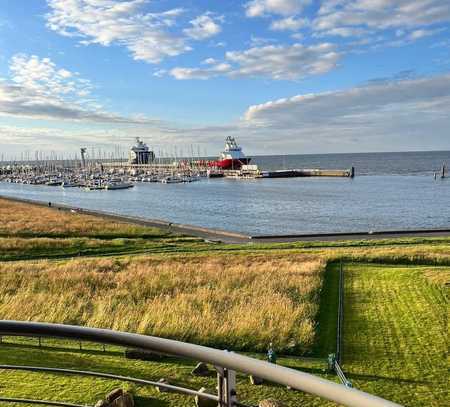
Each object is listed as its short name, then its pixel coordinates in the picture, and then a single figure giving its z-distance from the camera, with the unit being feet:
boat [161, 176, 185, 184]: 442.09
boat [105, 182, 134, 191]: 391.04
